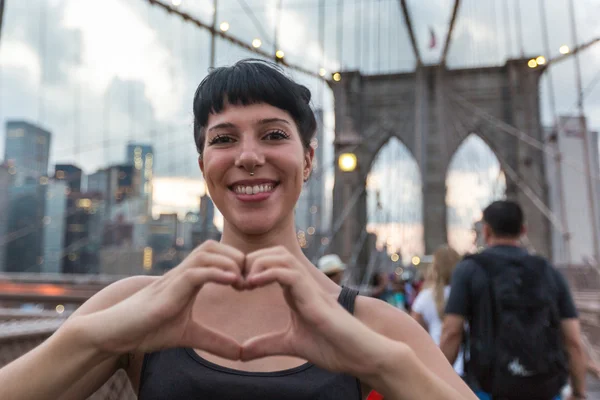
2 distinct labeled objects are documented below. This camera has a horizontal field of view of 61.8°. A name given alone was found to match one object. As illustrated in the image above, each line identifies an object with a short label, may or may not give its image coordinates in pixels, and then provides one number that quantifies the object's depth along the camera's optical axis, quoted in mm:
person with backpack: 2037
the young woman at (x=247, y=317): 707
